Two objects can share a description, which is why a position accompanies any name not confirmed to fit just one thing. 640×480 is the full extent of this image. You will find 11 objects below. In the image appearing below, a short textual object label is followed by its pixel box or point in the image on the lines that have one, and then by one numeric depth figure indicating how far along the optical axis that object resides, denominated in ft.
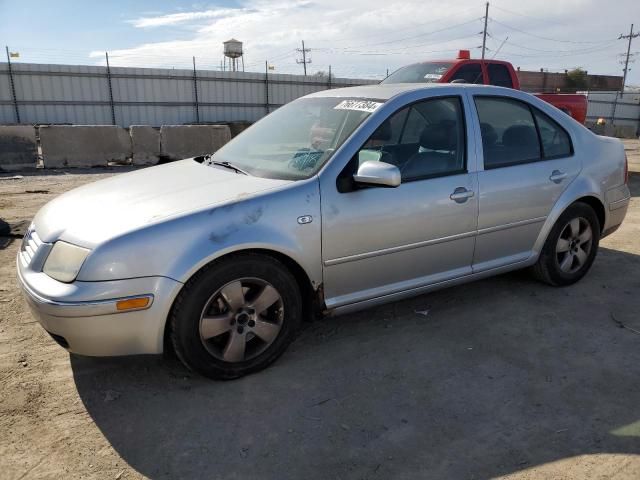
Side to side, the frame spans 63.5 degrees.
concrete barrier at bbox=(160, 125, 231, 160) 40.88
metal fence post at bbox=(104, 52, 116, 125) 70.38
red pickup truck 30.17
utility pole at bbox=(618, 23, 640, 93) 198.18
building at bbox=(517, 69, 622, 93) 163.02
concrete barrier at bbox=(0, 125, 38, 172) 36.58
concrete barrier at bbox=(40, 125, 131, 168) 37.45
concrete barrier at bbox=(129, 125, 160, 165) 39.98
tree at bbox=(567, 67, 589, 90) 180.45
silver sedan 8.77
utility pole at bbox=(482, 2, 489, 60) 179.73
